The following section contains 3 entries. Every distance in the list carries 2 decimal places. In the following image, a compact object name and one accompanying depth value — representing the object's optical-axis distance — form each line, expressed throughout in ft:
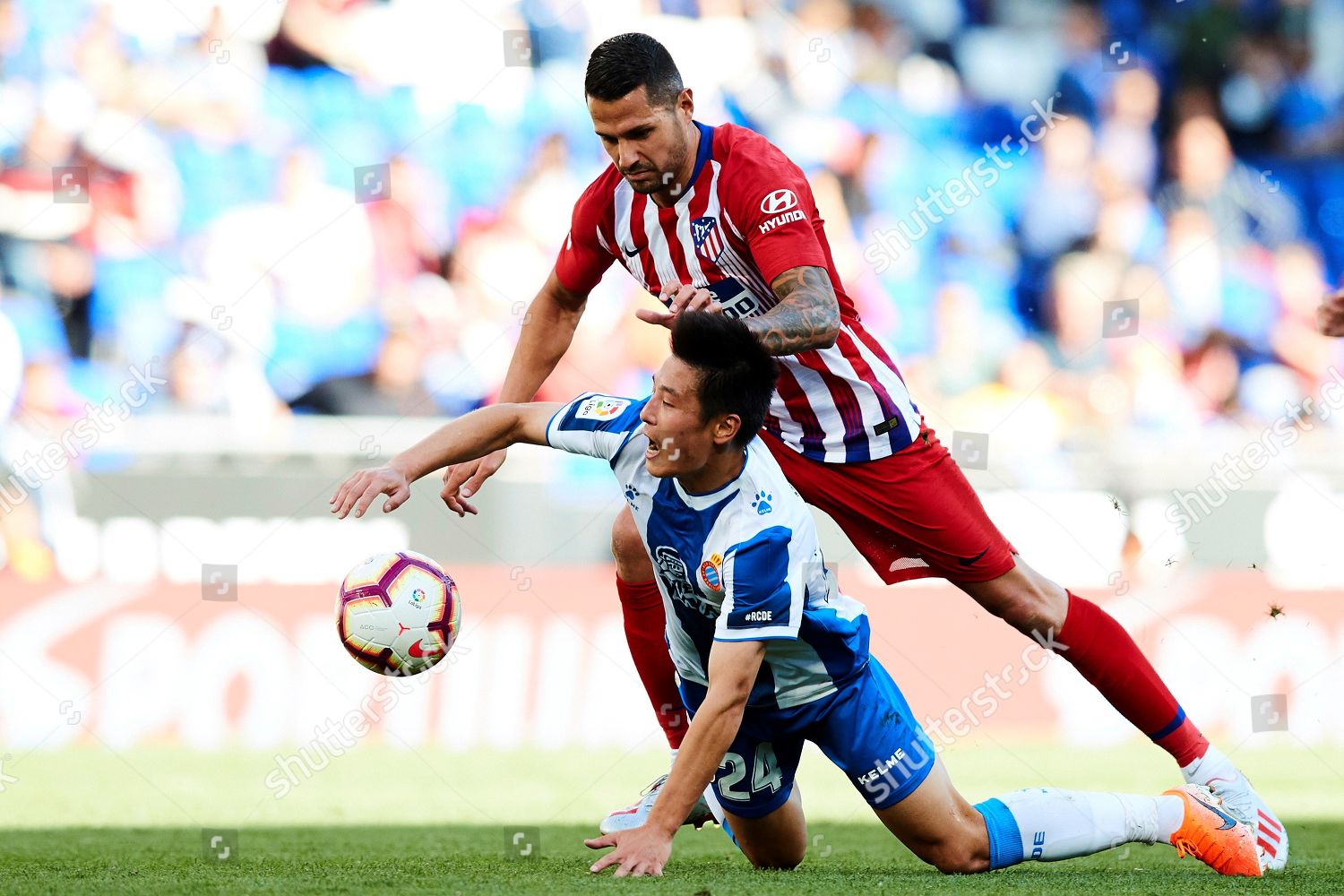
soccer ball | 28.04
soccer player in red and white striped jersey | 27.73
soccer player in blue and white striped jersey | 23.94
